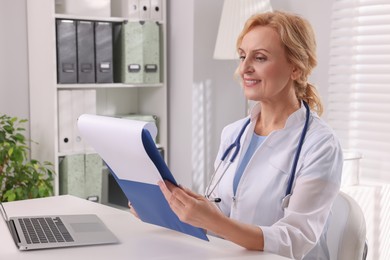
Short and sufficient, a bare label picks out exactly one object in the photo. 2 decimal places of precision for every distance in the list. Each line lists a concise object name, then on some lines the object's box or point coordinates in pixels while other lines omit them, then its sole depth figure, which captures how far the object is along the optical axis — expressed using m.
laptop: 1.58
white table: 1.50
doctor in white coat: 1.66
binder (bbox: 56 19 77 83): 3.40
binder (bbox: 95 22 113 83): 3.56
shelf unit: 3.41
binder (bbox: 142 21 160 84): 3.74
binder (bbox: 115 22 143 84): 3.67
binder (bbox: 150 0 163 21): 3.78
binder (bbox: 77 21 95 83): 3.48
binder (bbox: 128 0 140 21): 3.69
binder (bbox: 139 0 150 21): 3.74
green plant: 3.19
